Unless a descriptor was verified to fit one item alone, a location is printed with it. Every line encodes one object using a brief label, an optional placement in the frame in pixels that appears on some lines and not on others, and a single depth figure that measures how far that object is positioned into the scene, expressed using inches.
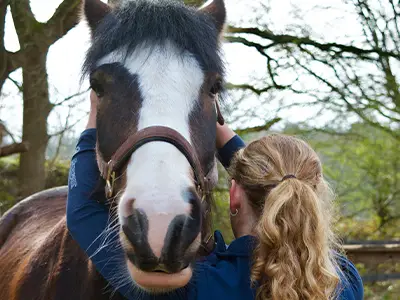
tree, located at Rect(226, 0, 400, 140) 251.4
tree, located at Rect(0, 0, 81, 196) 215.9
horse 70.9
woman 80.5
